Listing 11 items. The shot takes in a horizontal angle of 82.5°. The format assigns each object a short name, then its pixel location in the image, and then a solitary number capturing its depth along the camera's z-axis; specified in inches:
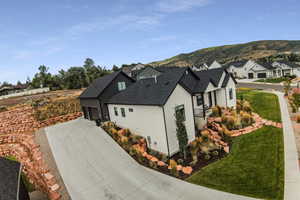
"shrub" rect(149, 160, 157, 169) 440.0
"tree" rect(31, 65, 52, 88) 1991.3
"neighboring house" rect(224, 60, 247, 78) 2504.9
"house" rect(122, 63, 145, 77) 2303.4
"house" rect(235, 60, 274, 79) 2103.8
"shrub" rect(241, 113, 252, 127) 641.0
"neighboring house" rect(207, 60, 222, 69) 2755.2
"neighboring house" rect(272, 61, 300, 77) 1977.7
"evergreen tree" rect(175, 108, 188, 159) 467.8
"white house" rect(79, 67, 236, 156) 493.4
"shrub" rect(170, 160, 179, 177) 400.1
